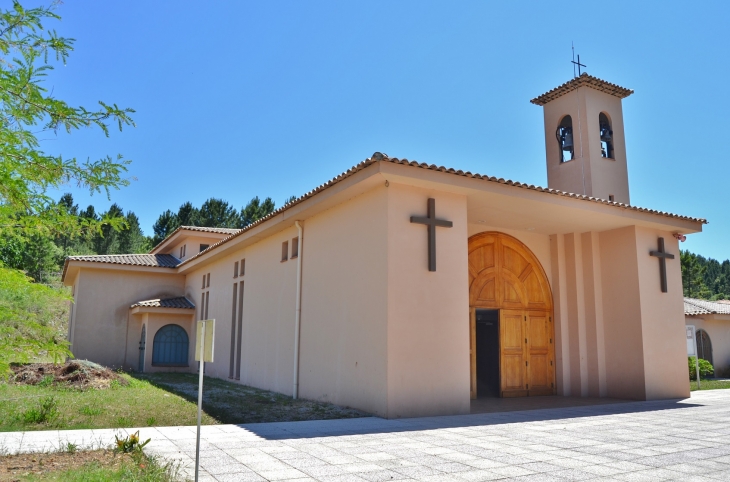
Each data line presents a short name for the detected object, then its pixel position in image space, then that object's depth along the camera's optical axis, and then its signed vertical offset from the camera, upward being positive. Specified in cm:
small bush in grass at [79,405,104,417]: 938 -127
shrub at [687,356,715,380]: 2139 -114
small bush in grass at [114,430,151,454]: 640 -125
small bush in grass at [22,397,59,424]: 837 -120
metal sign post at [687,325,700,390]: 1577 +1
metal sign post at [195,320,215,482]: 557 -5
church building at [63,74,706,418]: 1013 +119
